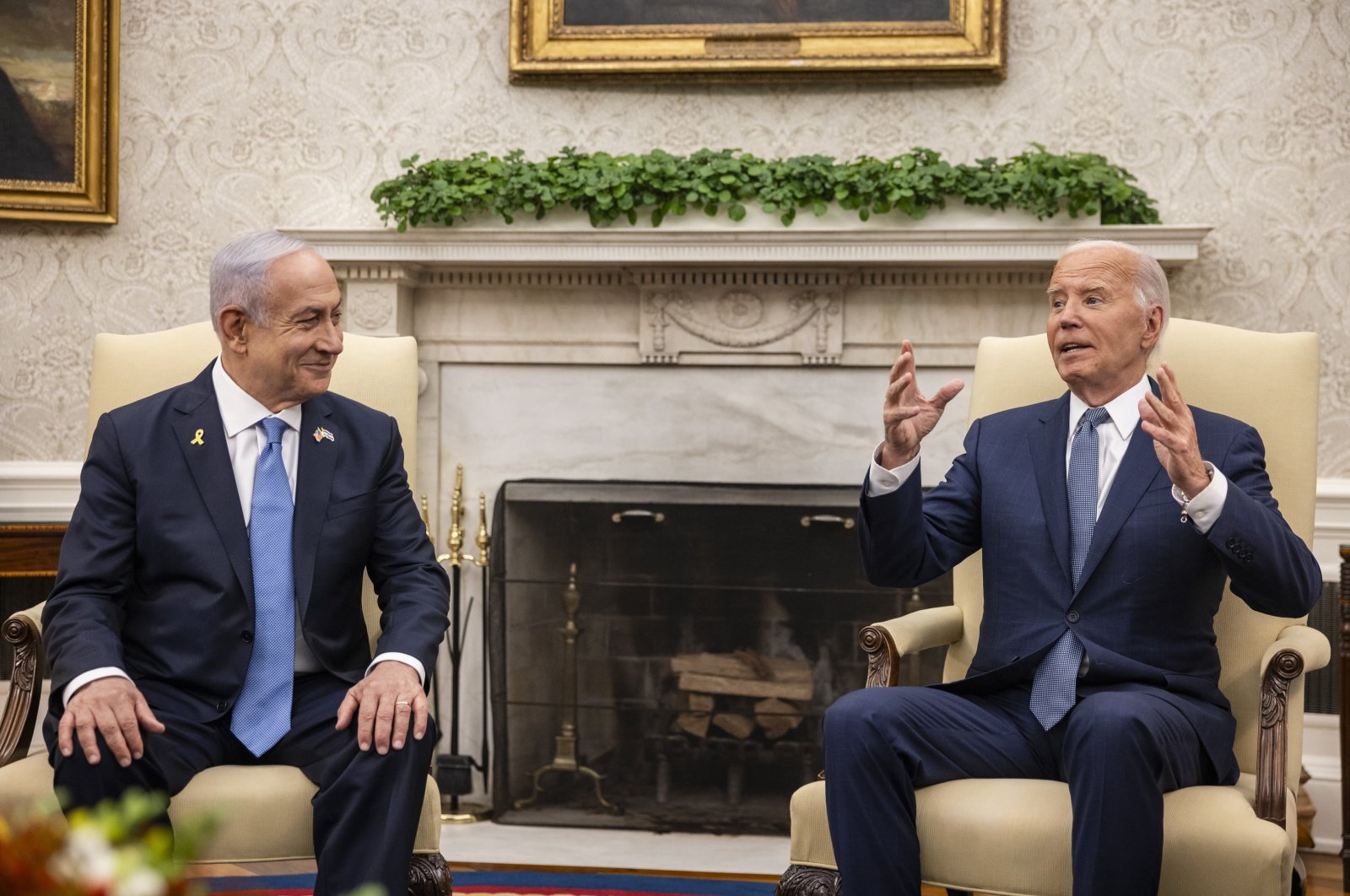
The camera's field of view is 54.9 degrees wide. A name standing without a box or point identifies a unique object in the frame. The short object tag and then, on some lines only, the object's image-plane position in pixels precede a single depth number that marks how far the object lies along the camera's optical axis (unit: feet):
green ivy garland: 11.40
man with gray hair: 6.52
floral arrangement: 2.75
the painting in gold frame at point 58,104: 13.15
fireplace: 12.08
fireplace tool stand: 12.48
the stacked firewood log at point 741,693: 12.36
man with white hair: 6.40
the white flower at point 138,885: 2.75
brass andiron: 12.55
